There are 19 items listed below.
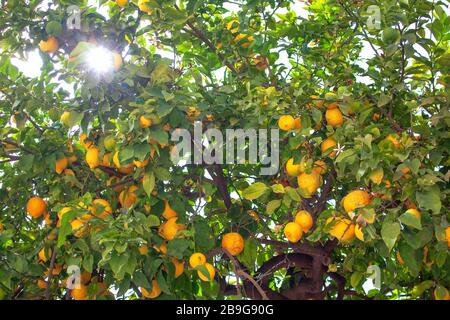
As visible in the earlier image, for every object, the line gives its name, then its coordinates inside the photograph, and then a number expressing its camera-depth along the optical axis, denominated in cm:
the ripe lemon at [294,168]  255
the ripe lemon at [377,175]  226
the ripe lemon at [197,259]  238
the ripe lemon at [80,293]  267
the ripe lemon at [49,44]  275
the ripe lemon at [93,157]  263
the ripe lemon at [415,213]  220
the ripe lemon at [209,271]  237
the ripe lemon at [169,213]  257
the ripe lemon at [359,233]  227
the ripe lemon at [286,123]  255
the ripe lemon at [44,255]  270
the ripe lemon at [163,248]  244
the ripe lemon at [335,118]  262
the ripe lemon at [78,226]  241
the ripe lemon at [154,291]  245
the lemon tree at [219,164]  235
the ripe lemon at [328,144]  255
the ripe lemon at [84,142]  272
